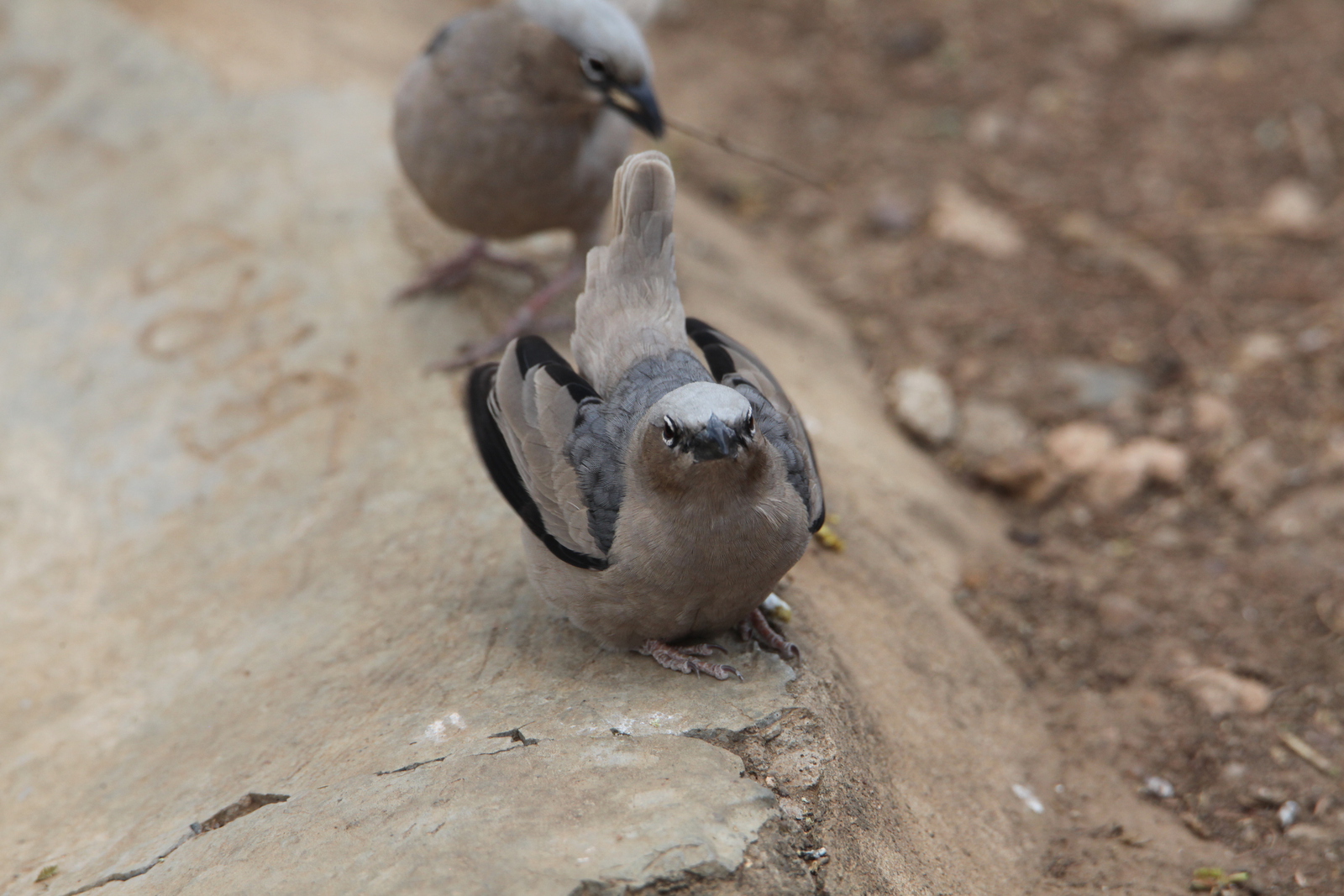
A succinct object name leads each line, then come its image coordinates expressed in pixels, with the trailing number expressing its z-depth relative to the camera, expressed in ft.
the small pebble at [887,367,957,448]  19.71
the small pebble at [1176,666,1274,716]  14.67
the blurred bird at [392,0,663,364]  16.12
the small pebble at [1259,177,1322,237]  23.49
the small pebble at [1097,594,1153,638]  16.10
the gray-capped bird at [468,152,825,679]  10.78
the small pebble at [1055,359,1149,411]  20.39
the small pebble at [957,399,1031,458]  19.67
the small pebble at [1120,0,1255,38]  28.17
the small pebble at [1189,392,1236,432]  19.58
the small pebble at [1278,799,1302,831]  12.98
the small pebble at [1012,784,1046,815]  13.11
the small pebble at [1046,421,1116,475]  19.15
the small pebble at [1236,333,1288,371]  20.65
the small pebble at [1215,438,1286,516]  18.16
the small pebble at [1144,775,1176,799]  13.65
